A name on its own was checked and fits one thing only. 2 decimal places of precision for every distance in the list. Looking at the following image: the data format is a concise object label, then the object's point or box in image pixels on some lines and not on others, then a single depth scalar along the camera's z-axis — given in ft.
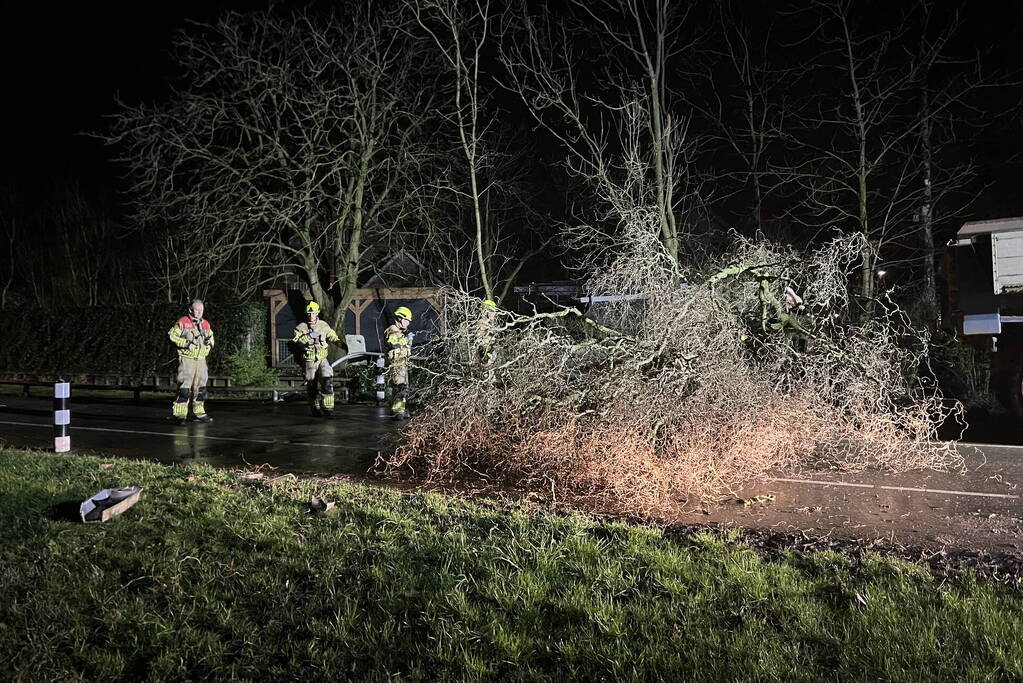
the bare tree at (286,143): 51.49
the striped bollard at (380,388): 46.62
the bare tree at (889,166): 42.47
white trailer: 31.01
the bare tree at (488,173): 33.60
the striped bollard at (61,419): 27.96
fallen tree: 19.48
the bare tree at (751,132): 49.99
